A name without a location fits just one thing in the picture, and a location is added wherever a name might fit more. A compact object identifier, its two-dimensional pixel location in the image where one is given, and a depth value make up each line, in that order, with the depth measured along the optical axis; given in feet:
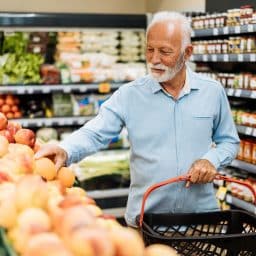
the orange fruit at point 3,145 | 6.52
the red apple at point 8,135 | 7.50
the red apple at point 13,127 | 7.70
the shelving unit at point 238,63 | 15.17
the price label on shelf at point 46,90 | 18.35
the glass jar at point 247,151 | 15.96
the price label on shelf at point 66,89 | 18.49
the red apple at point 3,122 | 7.78
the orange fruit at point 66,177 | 6.26
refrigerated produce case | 18.06
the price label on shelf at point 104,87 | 18.78
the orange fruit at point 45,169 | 5.91
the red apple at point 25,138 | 7.25
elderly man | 8.14
